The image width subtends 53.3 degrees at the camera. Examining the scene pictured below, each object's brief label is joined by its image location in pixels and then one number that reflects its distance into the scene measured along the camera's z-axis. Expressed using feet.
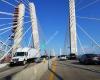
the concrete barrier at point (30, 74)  10.91
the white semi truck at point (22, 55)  50.28
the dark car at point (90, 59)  42.16
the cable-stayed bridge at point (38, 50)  14.46
